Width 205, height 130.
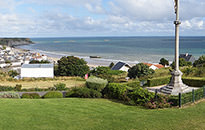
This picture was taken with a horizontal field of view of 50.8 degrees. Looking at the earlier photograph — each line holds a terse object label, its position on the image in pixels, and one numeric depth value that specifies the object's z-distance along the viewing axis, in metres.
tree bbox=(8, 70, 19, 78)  41.81
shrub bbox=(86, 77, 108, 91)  16.27
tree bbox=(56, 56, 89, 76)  40.25
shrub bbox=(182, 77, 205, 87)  17.38
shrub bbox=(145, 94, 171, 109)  12.07
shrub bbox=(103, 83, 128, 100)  14.31
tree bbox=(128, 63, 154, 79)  27.41
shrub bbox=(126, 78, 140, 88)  18.41
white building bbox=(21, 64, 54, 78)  33.56
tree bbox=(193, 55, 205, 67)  33.42
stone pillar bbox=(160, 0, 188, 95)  13.85
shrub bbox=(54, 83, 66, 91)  20.22
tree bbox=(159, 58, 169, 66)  55.09
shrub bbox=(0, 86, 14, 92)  19.78
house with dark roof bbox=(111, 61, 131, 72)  41.47
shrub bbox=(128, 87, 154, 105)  12.71
